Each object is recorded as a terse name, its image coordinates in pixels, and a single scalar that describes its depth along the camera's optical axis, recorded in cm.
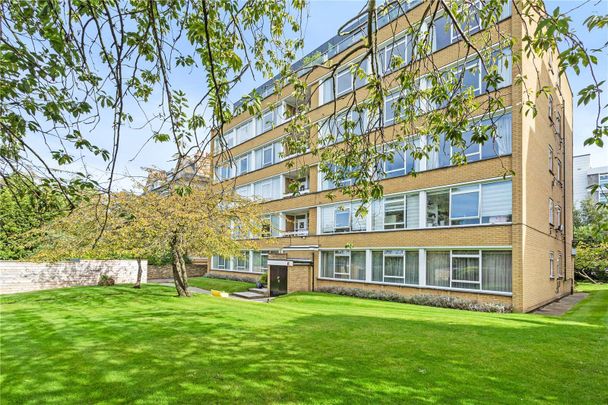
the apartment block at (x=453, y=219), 1466
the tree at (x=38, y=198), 439
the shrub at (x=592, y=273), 2613
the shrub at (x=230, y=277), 2968
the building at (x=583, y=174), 4591
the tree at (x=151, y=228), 1392
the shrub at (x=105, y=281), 2449
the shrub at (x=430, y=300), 1425
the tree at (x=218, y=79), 374
